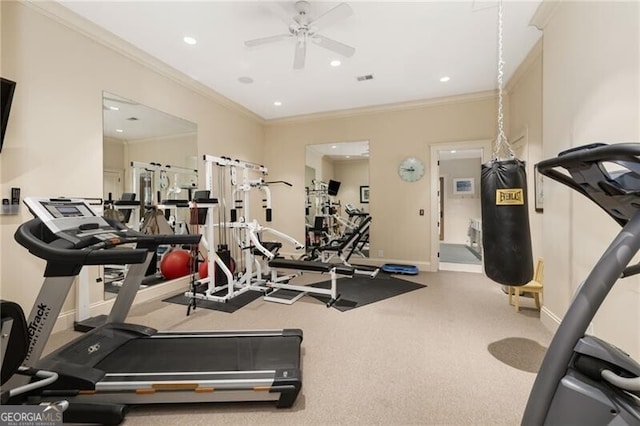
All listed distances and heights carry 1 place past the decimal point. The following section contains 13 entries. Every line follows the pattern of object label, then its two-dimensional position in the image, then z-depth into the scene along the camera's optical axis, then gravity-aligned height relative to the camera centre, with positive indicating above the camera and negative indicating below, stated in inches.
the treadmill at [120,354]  65.2 -40.4
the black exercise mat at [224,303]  135.3 -45.6
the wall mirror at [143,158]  132.0 +28.2
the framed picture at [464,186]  346.6 +28.1
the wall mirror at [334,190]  253.3 +21.4
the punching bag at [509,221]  77.2 -3.3
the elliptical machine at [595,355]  38.0 -20.8
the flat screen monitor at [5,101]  92.7 +36.0
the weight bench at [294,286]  144.6 -40.4
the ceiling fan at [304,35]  105.4 +67.0
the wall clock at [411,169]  212.4 +30.0
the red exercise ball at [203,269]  170.1 -35.0
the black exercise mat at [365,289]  142.7 -45.6
